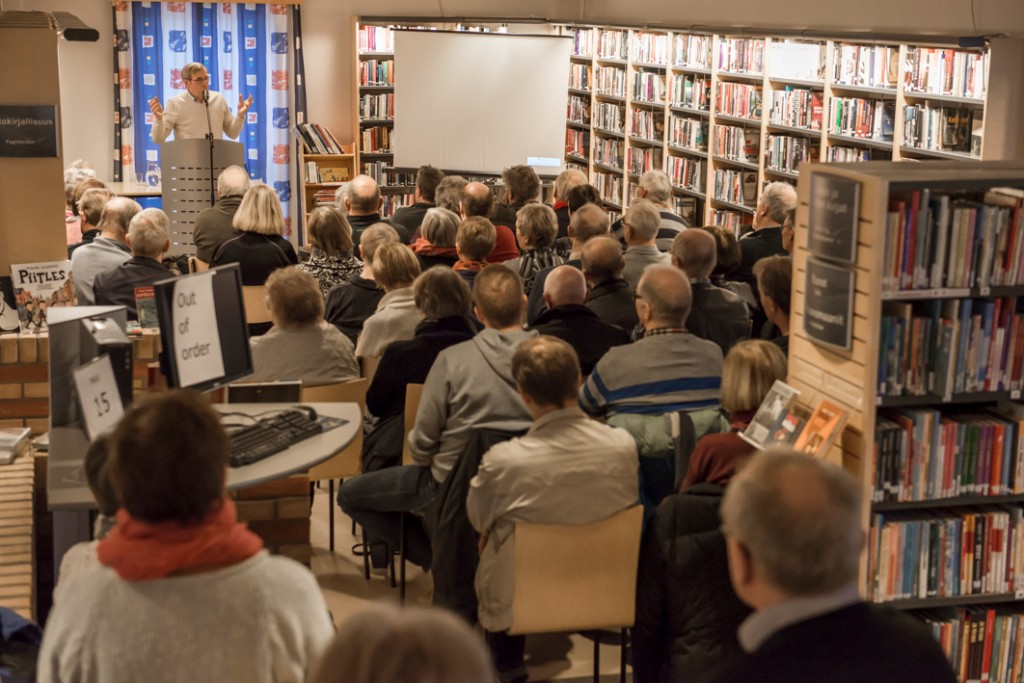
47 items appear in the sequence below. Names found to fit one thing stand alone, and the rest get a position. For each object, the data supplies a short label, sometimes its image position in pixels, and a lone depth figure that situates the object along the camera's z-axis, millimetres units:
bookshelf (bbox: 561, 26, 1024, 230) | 6785
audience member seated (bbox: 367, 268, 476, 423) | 4570
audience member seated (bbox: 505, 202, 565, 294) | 6555
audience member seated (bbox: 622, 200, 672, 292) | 6301
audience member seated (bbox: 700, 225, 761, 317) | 5918
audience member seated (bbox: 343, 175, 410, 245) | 7711
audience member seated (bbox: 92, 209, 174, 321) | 5840
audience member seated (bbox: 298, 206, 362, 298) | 6404
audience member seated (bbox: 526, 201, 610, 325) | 6559
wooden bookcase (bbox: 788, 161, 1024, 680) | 3396
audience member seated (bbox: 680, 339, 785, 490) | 3496
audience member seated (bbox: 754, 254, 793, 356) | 4543
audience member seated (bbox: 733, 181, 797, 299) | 6516
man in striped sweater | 4090
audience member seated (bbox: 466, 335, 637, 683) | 3494
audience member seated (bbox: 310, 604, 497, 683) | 1377
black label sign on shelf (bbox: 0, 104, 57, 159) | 5359
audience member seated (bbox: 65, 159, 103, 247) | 7541
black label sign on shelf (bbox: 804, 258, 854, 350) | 3480
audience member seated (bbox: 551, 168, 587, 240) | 8273
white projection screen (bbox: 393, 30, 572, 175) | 10969
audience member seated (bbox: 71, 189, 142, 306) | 6383
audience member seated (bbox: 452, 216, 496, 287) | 6090
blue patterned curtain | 11414
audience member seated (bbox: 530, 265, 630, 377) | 4723
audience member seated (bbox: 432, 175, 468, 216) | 8094
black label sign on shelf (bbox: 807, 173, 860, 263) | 3436
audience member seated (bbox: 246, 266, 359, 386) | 4578
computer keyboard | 3414
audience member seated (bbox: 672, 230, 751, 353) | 5246
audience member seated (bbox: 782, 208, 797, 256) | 6074
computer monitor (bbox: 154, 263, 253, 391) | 3633
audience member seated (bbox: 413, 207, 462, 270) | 6613
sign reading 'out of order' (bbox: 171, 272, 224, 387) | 3678
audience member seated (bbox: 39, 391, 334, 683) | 2018
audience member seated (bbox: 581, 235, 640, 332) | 5453
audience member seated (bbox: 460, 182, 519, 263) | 7305
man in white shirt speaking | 10078
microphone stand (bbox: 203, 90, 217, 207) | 8711
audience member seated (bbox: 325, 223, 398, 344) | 5672
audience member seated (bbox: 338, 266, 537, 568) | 4082
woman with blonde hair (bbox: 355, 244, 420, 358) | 5121
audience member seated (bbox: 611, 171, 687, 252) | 7912
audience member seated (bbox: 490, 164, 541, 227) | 8367
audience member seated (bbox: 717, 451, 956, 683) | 1870
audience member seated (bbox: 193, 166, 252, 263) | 7629
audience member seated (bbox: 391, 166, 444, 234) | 8148
